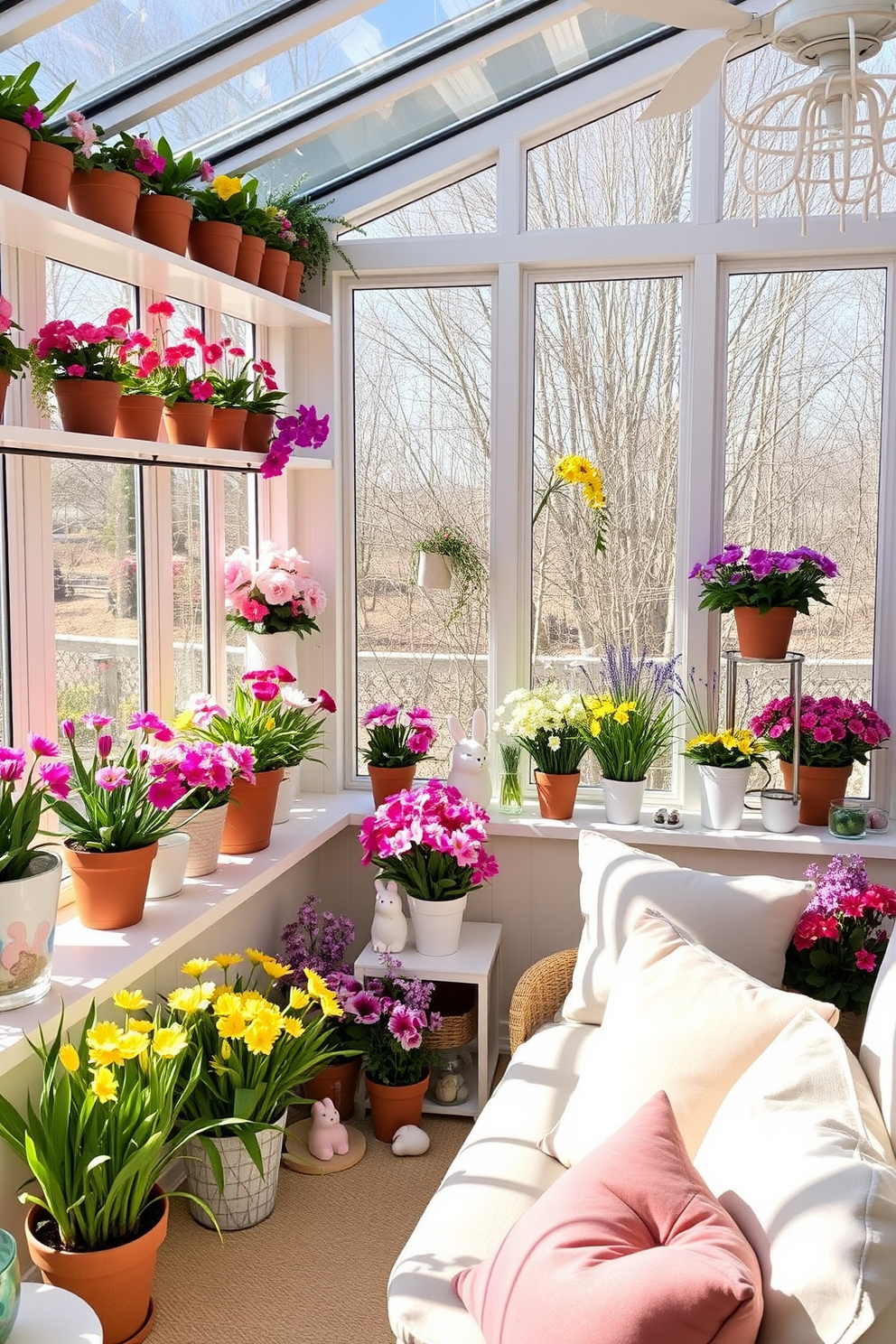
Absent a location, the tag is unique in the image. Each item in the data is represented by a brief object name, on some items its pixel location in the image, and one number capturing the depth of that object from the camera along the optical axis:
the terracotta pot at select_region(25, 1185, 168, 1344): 2.11
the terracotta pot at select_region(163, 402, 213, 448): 2.86
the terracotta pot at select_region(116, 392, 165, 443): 2.62
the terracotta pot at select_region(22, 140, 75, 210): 2.27
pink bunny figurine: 2.96
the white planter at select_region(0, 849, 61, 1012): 2.01
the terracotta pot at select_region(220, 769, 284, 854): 3.02
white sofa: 1.50
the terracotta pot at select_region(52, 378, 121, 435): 2.42
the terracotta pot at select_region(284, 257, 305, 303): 3.38
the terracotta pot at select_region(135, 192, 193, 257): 2.70
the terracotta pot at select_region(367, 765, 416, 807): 3.51
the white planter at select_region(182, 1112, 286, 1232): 2.62
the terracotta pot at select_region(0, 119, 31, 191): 2.14
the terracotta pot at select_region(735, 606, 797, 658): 3.33
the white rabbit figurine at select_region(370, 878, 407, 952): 3.21
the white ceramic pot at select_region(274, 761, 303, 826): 3.39
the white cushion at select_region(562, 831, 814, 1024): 2.60
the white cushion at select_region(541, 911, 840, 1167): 2.06
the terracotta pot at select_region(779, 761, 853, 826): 3.43
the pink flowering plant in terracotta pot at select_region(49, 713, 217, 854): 2.41
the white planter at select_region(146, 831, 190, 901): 2.67
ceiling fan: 1.63
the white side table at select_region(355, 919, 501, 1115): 3.12
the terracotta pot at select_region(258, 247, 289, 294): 3.25
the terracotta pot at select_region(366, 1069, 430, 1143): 3.04
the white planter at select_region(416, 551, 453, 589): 3.68
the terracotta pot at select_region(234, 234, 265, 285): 3.10
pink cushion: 1.44
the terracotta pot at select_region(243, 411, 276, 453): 3.20
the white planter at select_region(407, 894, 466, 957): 3.18
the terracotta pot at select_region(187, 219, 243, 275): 2.95
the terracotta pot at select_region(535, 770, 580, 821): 3.52
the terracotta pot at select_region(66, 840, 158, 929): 2.41
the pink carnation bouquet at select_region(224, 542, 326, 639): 3.39
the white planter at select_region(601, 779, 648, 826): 3.47
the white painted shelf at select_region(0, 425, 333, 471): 2.24
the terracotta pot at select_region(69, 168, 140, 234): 2.47
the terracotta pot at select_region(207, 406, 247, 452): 3.03
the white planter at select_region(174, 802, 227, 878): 2.80
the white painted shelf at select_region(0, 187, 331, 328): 2.26
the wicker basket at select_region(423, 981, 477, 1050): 3.15
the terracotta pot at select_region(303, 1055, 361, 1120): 3.12
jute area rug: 2.35
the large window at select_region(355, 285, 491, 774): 3.71
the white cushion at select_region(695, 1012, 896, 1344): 1.42
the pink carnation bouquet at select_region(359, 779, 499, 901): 3.07
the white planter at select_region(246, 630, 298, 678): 3.48
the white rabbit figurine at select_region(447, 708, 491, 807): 3.49
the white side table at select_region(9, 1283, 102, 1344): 1.65
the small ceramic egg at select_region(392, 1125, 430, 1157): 2.99
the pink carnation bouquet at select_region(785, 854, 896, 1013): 2.74
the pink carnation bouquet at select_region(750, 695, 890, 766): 3.35
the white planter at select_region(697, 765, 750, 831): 3.39
